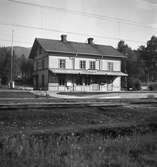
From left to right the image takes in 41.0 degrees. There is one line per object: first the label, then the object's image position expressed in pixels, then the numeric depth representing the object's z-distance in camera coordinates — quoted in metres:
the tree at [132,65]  71.03
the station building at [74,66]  35.34
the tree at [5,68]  55.50
